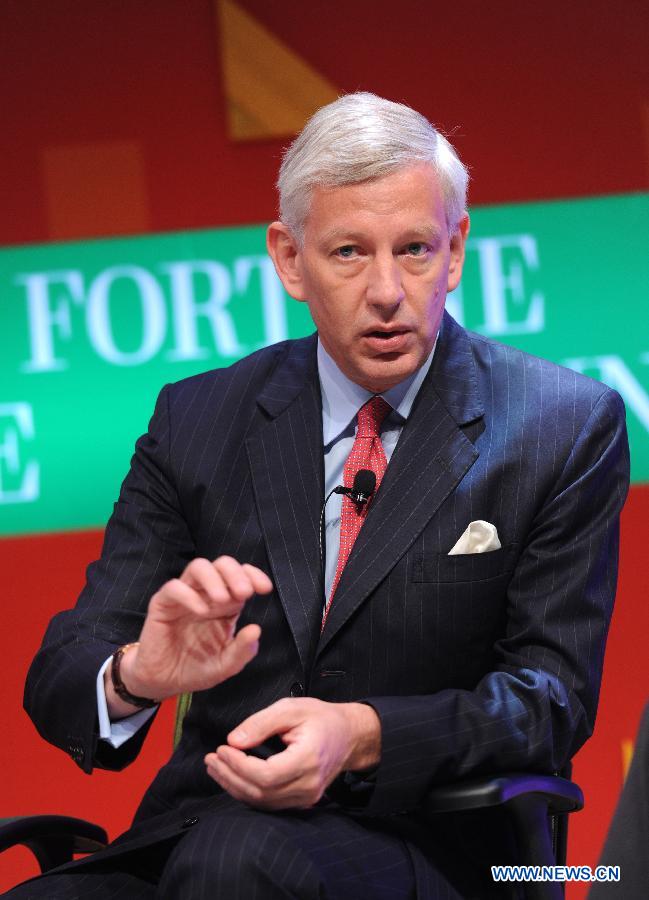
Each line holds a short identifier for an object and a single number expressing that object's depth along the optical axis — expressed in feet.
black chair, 18.03
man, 18.15
